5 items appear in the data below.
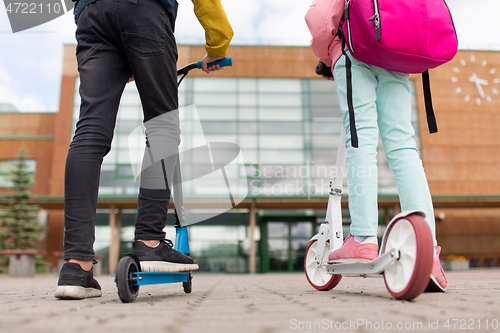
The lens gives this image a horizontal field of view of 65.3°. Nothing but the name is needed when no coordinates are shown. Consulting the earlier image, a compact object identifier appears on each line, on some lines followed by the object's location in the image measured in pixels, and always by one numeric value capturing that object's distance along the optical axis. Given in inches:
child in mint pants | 79.2
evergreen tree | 788.6
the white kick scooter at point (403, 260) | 61.6
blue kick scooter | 70.1
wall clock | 980.6
